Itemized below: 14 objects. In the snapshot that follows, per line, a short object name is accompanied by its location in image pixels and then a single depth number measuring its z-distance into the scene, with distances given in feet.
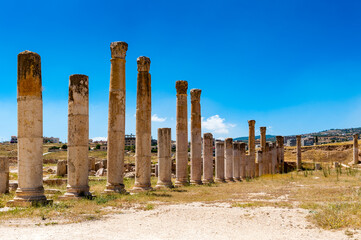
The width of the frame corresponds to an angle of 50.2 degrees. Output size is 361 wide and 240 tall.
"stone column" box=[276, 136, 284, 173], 158.40
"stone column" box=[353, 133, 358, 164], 163.12
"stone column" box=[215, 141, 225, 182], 97.81
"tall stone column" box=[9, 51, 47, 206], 46.44
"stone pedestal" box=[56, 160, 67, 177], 102.32
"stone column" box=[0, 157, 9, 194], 62.59
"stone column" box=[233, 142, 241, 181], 107.86
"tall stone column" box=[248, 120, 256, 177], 126.29
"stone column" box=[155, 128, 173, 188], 73.92
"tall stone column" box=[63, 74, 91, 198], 52.39
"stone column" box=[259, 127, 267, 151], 139.79
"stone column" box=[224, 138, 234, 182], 102.41
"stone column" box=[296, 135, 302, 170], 158.92
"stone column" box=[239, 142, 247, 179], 113.56
